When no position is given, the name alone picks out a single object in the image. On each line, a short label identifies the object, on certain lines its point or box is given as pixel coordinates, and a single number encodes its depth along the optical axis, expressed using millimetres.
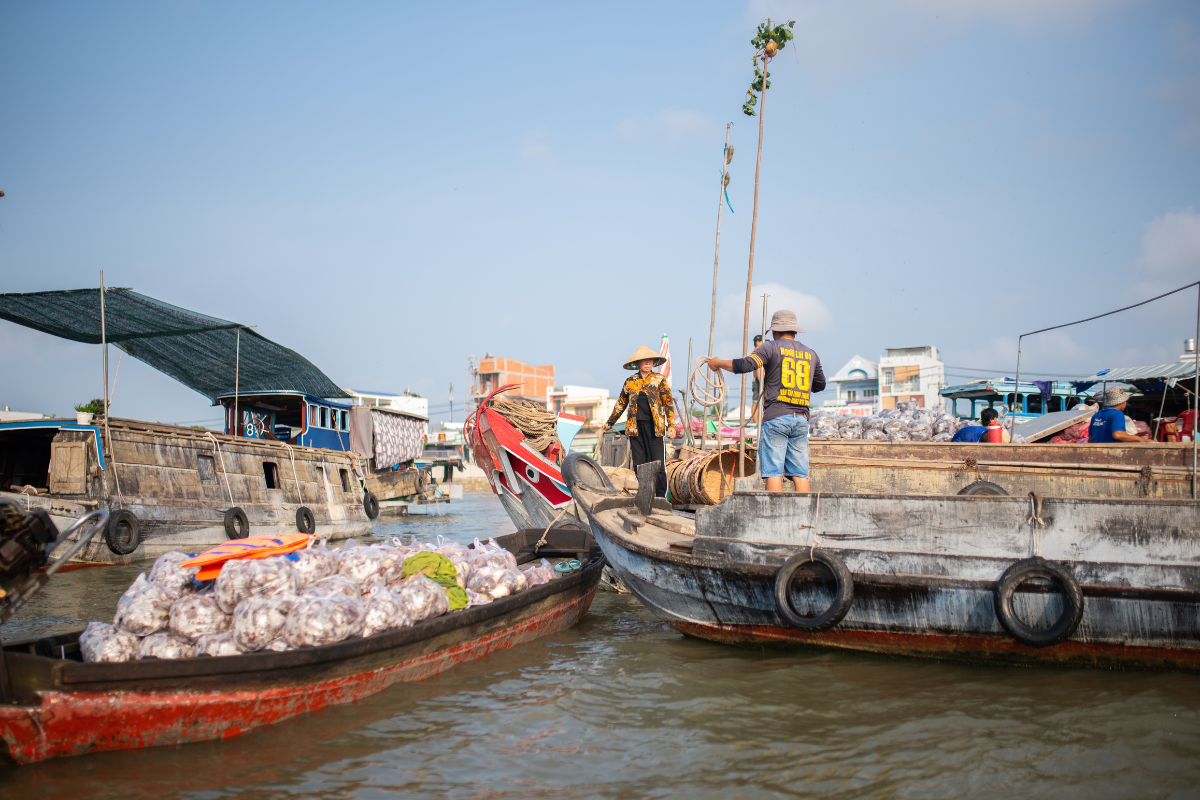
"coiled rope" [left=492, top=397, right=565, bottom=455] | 9586
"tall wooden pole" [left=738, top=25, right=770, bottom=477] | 6578
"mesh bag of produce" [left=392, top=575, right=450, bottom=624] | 4812
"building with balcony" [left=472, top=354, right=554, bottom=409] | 46125
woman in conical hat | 7809
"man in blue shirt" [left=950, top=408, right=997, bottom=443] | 9137
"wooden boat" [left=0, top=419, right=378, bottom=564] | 10914
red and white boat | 9172
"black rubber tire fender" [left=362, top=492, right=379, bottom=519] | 18828
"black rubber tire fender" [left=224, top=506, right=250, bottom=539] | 12539
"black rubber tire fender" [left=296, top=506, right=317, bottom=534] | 14734
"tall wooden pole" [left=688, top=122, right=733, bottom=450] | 8586
